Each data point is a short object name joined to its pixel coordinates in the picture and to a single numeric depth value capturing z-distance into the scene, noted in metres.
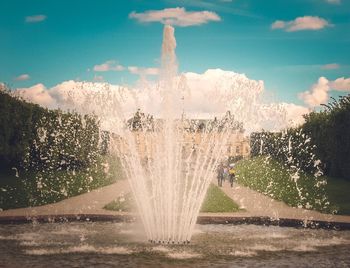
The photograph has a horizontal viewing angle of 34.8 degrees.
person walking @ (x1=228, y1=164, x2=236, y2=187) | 31.89
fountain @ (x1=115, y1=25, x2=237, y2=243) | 12.23
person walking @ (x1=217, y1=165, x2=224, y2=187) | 32.31
